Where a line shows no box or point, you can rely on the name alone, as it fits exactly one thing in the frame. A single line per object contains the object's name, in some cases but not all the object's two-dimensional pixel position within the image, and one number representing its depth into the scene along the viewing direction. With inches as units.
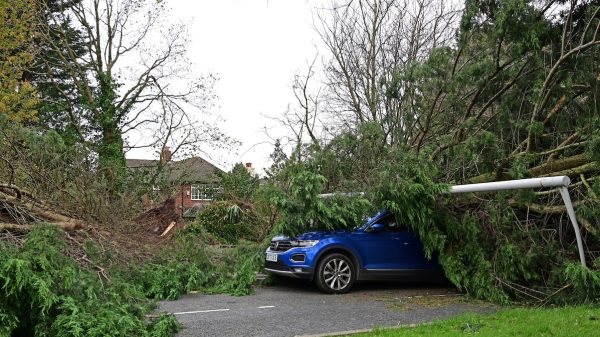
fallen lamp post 329.4
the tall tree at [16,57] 823.1
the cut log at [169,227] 517.9
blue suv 410.0
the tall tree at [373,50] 949.2
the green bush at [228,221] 716.0
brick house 820.6
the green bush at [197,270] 400.5
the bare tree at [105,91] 1005.2
